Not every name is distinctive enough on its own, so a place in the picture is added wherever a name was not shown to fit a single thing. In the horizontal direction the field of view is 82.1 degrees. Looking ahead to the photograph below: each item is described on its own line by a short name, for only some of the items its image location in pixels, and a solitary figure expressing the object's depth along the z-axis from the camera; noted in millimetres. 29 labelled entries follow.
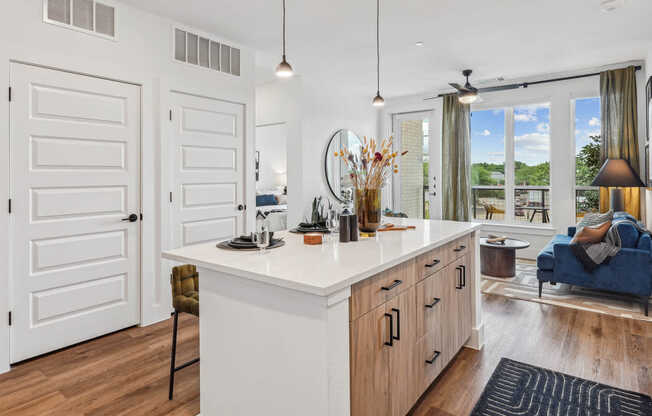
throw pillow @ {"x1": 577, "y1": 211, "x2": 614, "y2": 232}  3849
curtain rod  4888
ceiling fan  4410
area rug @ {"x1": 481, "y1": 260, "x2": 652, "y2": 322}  3354
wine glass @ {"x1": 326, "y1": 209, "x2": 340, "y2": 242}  2162
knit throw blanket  3354
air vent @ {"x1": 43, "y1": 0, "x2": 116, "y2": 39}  2605
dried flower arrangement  2041
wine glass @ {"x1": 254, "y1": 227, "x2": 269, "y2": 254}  1685
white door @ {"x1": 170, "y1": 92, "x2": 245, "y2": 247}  3389
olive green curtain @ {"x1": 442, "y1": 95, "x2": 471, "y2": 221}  5824
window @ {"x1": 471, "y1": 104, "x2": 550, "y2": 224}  5512
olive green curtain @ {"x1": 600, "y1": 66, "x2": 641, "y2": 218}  4555
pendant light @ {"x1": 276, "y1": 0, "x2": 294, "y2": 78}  2355
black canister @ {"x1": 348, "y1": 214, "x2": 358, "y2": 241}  2010
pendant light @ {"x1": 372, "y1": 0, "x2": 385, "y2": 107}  3212
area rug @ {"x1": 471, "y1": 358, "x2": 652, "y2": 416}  1905
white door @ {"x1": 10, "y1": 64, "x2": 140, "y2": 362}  2516
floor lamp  4215
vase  2127
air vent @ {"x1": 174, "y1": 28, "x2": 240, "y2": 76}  3354
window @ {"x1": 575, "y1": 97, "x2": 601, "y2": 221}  5059
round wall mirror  5547
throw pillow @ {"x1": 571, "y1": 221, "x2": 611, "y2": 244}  3391
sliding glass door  6352
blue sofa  3240
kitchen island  1285
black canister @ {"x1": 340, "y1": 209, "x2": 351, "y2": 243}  1990
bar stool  1981
